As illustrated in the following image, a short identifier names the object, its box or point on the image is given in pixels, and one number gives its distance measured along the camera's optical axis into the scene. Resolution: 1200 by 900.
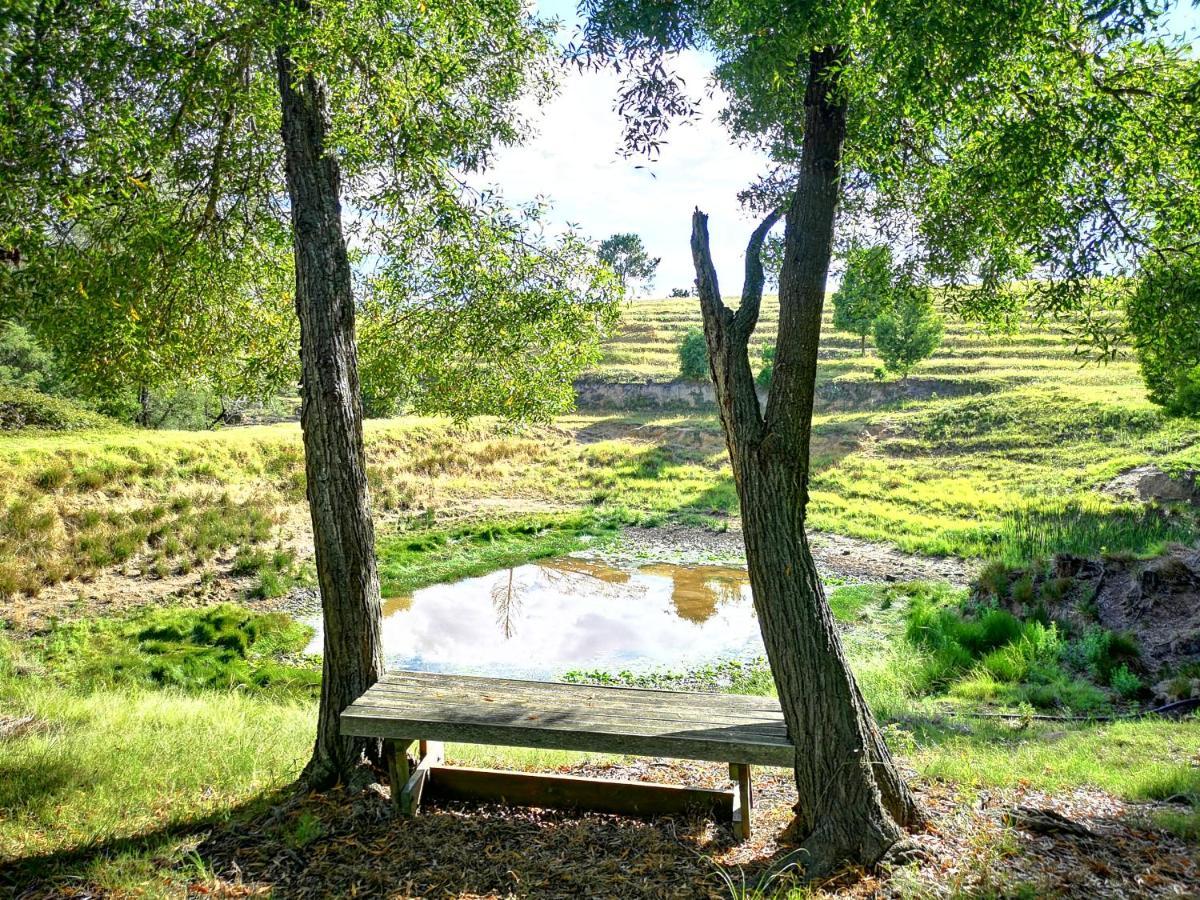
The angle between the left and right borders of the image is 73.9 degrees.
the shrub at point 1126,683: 9.21
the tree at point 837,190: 4.35
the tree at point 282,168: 4.91
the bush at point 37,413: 20.36
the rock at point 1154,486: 20.56
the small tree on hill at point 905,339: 40.81
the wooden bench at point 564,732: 4.71
